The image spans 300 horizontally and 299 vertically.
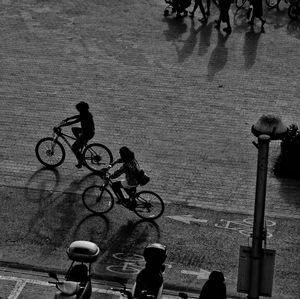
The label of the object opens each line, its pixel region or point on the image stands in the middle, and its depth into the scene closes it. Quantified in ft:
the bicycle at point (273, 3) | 90.07
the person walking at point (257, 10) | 83.10
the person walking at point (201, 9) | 85.71
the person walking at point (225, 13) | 81.15
